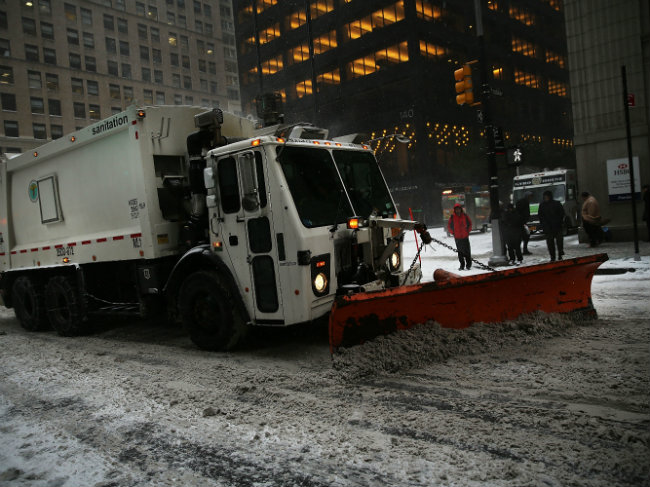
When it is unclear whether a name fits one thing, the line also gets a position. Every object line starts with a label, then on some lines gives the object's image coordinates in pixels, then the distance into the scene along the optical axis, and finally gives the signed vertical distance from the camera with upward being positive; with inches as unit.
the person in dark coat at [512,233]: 503.8 -31.2
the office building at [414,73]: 1587.1 +517.4
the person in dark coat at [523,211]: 513.7 -8.8
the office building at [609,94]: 549.0 +120.4
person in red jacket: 496.1 -18.2
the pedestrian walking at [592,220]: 538.6 -25.8
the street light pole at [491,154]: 489.7 +53.4
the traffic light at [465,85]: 480.7 +125.0
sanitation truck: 208.4 +3.7
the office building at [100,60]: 2208.4 +981.0
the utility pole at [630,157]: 397.2 +30.9
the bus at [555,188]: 815.4 +22.7
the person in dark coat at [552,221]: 461.4 -19.6
